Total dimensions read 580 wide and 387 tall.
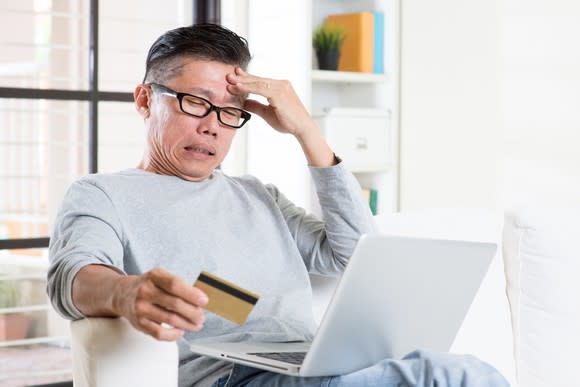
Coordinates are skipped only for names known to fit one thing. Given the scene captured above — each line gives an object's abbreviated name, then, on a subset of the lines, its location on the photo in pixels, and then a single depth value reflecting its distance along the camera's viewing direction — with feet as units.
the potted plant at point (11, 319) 19.86
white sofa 11.07
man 8.92
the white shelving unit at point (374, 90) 20.15
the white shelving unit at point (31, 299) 19.48
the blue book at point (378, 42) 20.37
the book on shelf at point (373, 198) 20.62
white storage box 19.33
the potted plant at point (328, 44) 19.96
